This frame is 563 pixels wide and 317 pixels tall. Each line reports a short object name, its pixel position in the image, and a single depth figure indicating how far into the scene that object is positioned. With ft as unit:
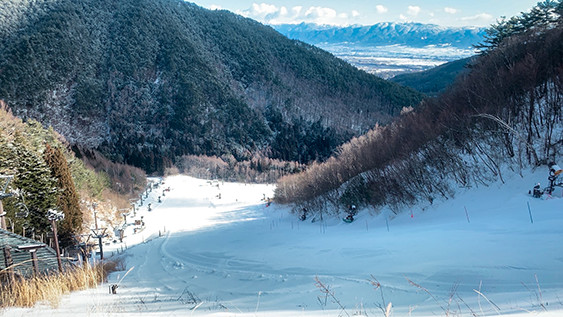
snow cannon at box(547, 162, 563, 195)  38.50
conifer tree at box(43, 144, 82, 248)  81.87
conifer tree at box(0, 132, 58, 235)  74.69
